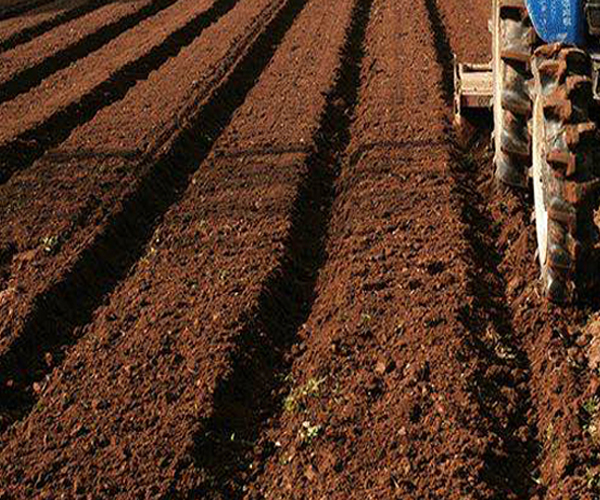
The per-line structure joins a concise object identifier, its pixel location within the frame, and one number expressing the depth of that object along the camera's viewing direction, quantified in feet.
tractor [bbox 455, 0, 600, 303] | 25.52
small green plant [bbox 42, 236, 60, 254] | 38.68
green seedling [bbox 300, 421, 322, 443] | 25.23
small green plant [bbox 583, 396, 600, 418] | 24.58
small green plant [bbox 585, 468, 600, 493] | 21.81
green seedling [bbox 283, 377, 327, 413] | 26.86
